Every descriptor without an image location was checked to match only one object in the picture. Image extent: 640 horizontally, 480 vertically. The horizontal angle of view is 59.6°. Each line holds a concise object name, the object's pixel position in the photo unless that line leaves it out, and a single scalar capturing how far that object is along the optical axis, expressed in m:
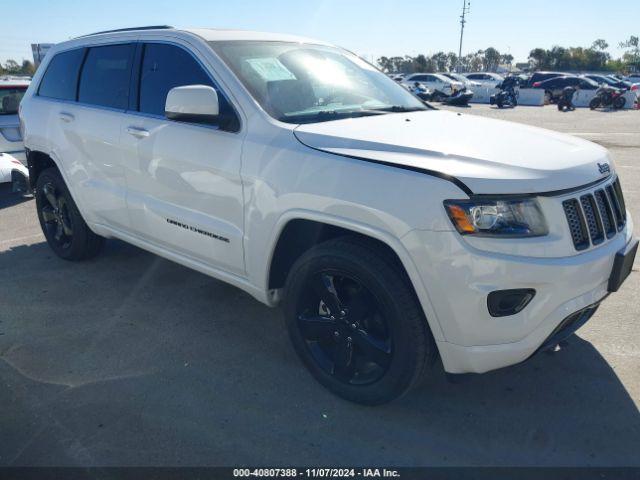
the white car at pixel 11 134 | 7.83
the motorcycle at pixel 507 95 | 26.62
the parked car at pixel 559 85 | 29.55
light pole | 78.54
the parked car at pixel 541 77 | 32.56
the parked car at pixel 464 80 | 31.76
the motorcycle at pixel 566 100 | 24.45
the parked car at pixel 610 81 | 31.21
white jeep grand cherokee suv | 2.36
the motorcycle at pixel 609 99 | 24.94
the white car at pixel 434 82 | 29.73
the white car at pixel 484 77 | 37.59
